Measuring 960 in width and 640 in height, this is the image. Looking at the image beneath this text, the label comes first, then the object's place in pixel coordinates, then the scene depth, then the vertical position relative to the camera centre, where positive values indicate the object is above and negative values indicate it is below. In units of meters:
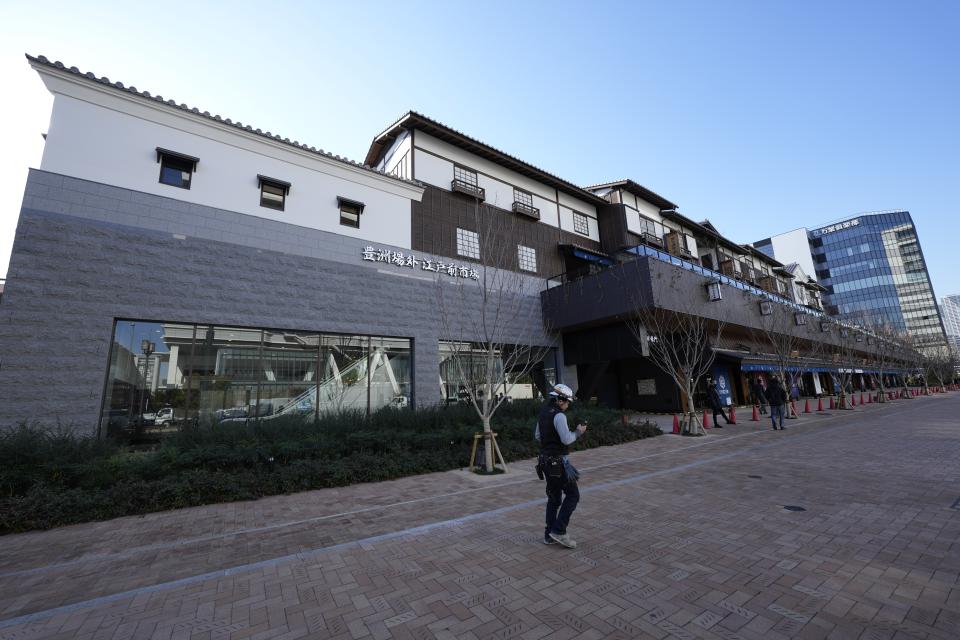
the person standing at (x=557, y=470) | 4.60 -0.87
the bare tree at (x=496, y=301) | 16.64 +4.38
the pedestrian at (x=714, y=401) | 15.93 -0.54
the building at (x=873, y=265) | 75.00 +22.80
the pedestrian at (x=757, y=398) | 19.08 -0.70
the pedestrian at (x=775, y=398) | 14.24 -0.48
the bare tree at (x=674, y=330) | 14.66 +2.79
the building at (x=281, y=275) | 9.89 +4.51
